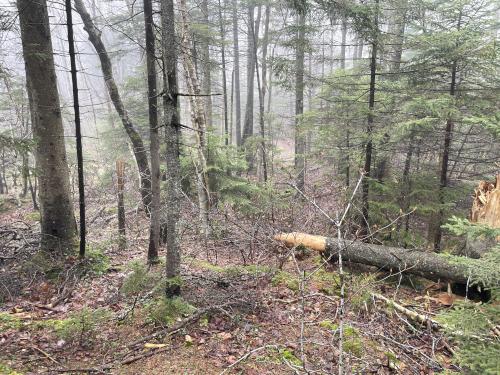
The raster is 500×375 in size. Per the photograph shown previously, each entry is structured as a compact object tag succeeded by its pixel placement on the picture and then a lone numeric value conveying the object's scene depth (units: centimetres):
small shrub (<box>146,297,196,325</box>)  475
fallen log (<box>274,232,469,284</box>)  692
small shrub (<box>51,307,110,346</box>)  432
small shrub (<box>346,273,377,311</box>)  588
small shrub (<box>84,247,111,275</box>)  686
